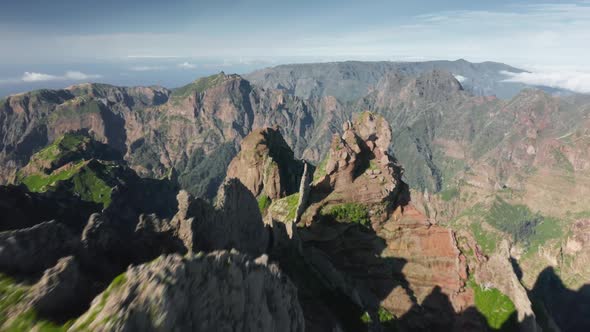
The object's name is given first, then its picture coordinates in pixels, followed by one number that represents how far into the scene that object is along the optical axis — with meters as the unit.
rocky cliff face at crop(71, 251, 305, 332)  16.03
